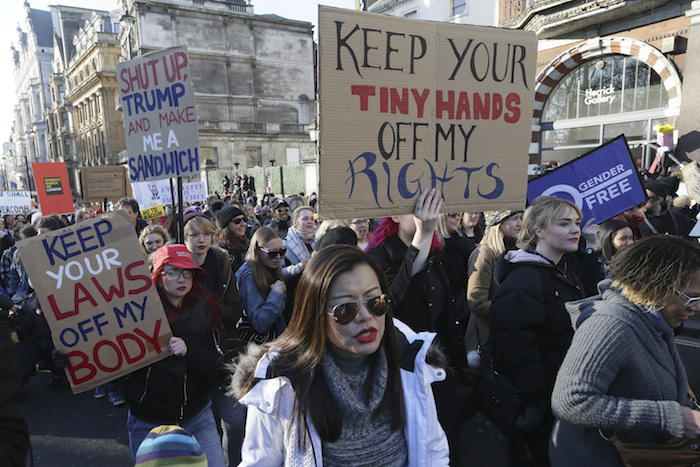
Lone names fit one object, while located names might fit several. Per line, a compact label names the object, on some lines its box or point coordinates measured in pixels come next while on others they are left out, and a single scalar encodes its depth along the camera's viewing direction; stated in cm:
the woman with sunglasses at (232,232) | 457
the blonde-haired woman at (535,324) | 240
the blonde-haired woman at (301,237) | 420
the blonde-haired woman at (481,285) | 364
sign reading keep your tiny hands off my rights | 208
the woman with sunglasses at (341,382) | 149
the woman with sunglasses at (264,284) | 317
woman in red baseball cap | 245
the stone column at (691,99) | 1078
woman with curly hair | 173
